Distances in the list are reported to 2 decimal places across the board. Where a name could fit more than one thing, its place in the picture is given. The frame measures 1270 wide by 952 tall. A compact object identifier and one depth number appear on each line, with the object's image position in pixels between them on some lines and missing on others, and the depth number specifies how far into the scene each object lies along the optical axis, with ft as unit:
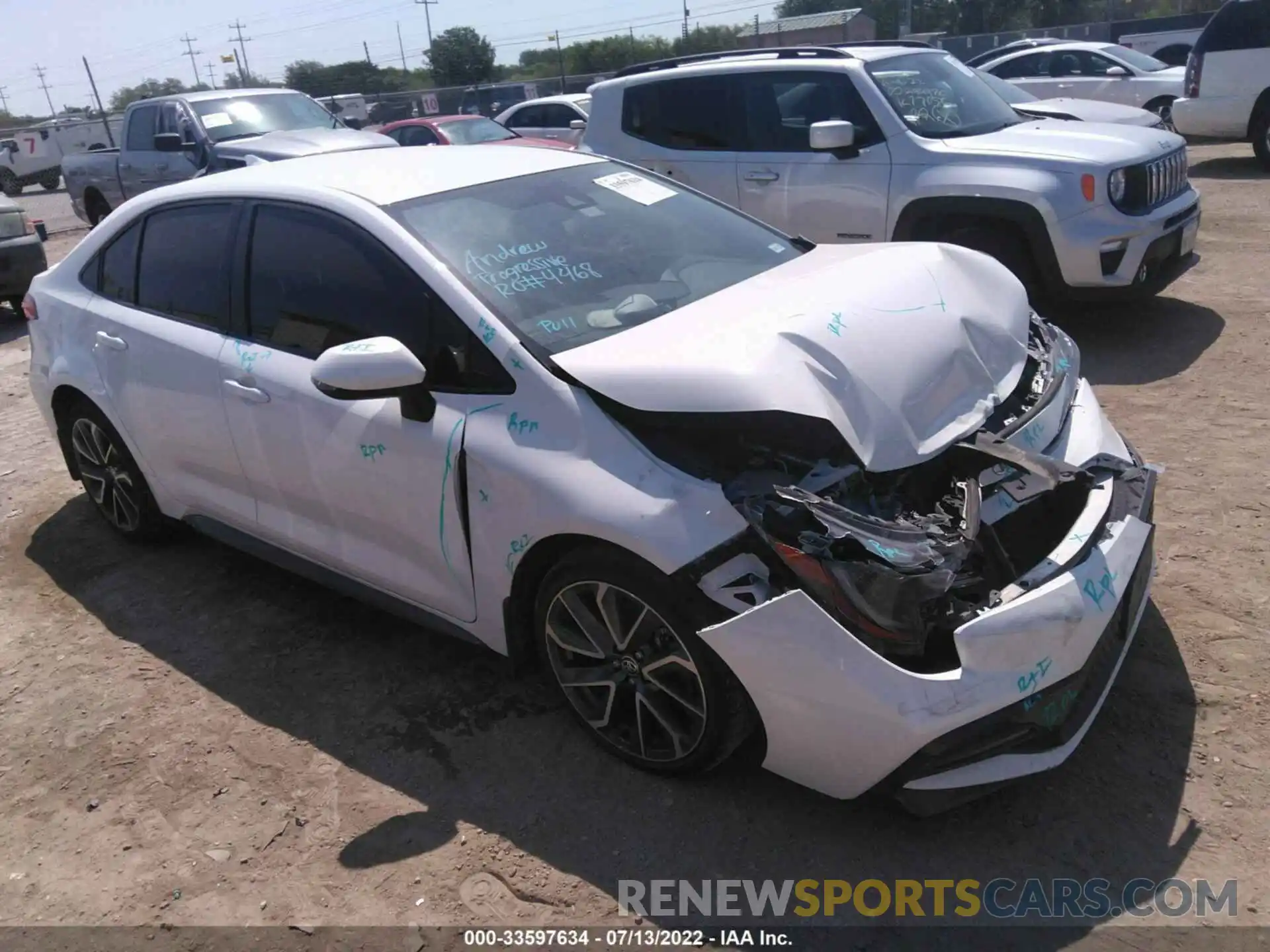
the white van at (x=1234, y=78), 38.45
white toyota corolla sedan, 8.25
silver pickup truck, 35.47
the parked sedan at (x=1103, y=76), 46.55
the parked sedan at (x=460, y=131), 46.83
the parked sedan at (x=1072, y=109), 26.05
